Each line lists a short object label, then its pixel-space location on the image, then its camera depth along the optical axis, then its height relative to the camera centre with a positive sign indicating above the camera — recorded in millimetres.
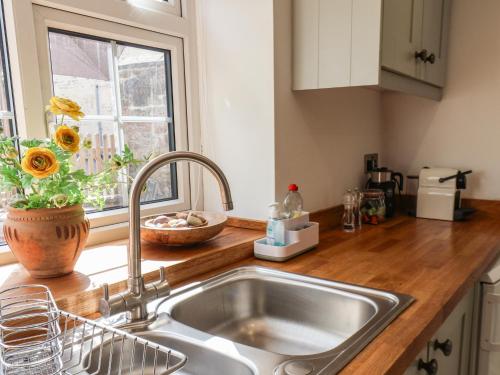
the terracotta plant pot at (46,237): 954 -252
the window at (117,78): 1184 +165
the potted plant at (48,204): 953 -178
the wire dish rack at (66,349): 644 -386
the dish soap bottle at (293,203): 1478 -282
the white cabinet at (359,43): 1329 +274
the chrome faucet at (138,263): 851 -289
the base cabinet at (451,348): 979 -596
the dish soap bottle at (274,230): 1360 -343
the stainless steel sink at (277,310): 990 -484
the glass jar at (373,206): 1904 -384
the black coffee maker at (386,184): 2012 -295
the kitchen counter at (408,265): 806 -437
